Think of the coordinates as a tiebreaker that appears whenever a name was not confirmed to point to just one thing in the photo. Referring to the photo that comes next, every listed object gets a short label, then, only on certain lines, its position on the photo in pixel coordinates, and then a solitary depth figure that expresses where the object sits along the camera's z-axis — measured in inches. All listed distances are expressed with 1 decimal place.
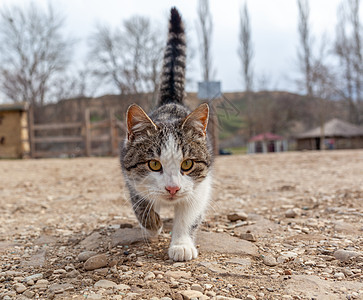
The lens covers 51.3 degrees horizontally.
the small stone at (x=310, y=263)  15.6
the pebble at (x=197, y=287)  13.5
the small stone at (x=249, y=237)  18.8
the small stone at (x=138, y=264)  16.0
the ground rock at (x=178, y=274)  14.7
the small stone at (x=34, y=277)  15.0
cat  16.7
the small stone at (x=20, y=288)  13.9
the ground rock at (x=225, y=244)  17.4
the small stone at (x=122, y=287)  13.8
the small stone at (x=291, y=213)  23.0
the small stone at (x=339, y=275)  14.3
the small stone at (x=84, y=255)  17.2
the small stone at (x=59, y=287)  13.8
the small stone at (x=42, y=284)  14.3
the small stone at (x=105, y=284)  14.1
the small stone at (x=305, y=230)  19.9
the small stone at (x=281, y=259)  16.1
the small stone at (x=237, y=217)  23.0
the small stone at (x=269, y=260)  15.8
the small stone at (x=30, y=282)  14.6
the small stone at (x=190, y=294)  12.9
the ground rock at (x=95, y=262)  15.9
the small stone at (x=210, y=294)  13.2
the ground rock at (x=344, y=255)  15.8
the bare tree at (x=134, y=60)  548.1
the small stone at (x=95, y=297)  13.1
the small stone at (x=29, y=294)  13.5
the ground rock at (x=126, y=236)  19.3
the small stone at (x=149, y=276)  14.6
